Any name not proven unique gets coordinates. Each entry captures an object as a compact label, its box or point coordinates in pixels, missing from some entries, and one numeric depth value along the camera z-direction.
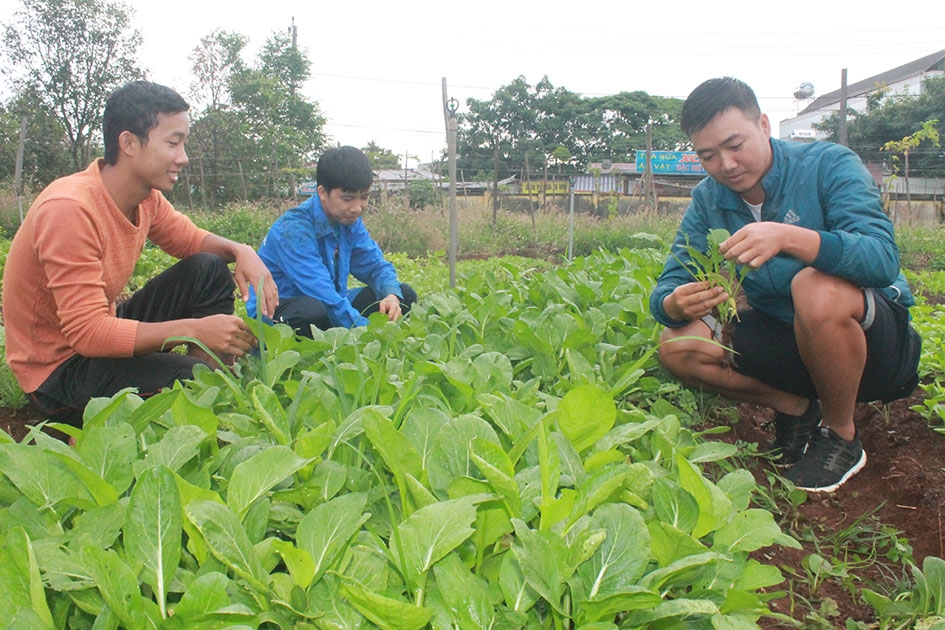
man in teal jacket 2.11
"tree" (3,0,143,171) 21.64
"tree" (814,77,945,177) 29.14
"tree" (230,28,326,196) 23.09
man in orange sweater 2.27
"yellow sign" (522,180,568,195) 19.16
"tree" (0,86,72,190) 20.45
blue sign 35.41
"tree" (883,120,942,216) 14.20
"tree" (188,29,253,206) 20.56
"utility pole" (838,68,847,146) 14.01
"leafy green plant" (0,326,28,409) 3.14
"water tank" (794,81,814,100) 45.62
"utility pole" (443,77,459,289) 4.63
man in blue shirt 3.30
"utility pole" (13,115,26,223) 11.28
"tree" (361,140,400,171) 28.16
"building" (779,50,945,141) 42.33
